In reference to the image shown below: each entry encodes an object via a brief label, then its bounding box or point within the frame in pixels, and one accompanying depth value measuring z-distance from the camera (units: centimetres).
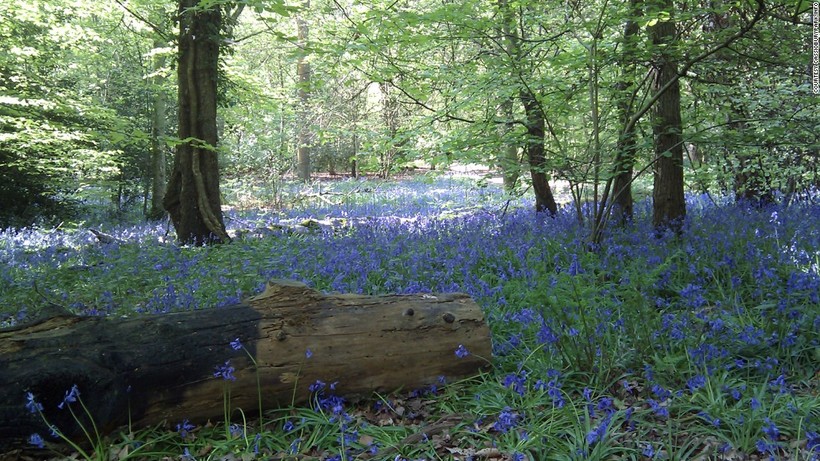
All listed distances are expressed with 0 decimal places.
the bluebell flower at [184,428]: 272
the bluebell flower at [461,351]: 309
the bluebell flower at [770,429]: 212
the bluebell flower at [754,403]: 238
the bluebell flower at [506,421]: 239
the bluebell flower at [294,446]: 257
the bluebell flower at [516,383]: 284
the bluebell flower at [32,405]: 230
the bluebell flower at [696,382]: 265
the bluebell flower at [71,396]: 235
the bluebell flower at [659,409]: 247
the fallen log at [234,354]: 262
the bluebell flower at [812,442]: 228
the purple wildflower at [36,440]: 217
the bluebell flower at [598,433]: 229
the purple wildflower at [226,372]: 277
